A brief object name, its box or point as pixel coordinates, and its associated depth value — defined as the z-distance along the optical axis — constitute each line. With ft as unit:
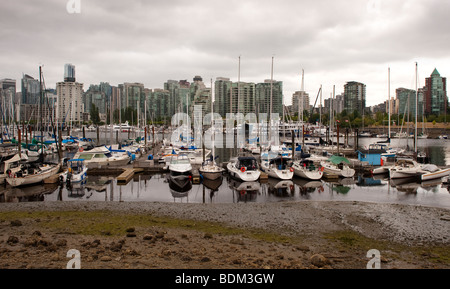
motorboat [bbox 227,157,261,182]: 118.32
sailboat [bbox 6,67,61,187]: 105.37
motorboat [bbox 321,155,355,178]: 129.08
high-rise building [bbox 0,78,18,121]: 302.90
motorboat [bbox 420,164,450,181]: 120.47
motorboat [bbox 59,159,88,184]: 112.27
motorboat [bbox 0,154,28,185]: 108.99
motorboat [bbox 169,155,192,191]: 113.39
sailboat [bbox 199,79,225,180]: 121.49
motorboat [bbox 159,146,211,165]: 155.63
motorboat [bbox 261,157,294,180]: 121.49
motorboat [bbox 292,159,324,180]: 122.01
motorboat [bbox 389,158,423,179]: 123.85
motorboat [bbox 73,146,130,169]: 145.07
